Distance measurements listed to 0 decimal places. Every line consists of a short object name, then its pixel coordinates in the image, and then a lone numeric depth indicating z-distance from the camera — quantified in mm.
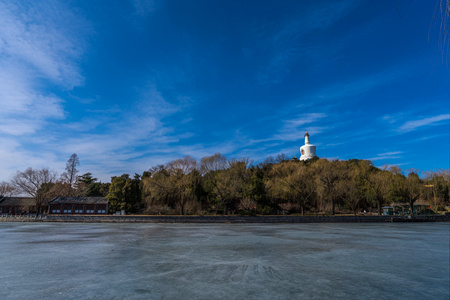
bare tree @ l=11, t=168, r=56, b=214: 52125
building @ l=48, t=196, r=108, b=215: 52469
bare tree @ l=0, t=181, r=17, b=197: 63403
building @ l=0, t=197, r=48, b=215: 55500
